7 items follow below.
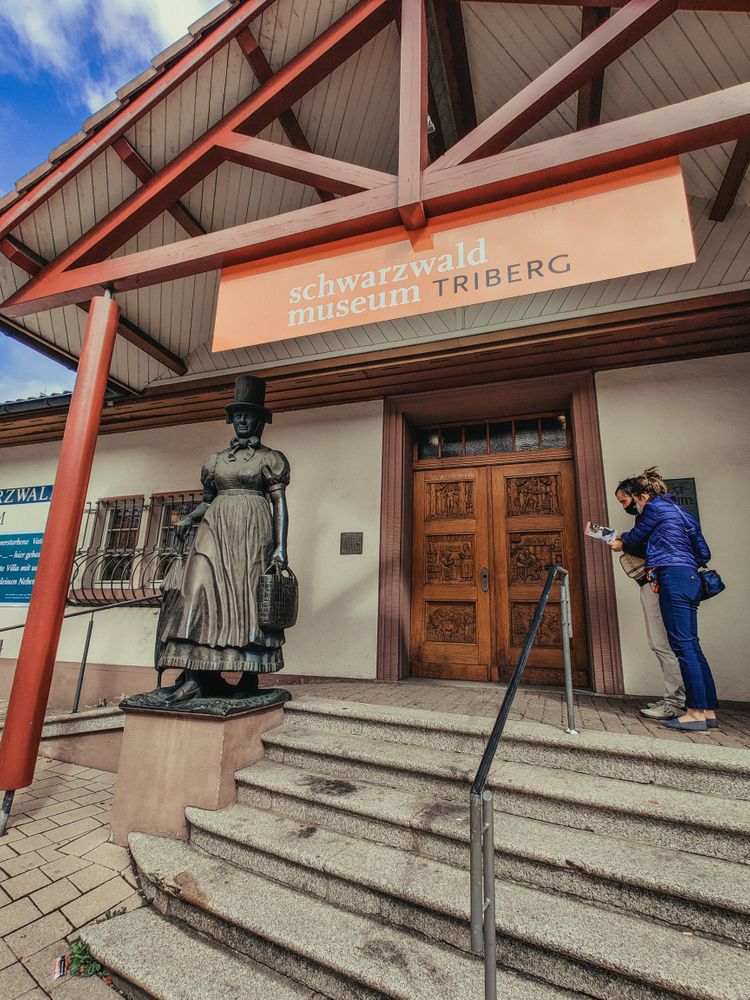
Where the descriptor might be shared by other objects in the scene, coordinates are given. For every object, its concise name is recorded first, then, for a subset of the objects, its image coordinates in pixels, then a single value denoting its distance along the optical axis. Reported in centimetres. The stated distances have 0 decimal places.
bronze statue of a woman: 283
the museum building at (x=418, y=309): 258
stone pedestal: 254
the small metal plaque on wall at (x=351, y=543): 504
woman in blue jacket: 269
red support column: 275
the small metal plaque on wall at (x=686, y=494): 405
